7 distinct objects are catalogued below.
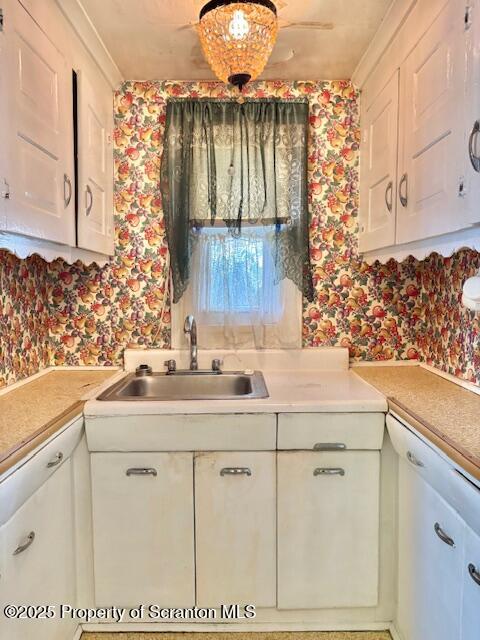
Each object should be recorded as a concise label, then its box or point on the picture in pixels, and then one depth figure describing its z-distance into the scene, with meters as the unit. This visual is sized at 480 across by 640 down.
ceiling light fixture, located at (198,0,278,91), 1.42
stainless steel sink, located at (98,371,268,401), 2.16
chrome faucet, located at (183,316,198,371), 2.16
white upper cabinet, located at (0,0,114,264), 1.27
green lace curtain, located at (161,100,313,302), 2.19
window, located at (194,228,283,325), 2.24
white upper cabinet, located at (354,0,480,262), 1.25
